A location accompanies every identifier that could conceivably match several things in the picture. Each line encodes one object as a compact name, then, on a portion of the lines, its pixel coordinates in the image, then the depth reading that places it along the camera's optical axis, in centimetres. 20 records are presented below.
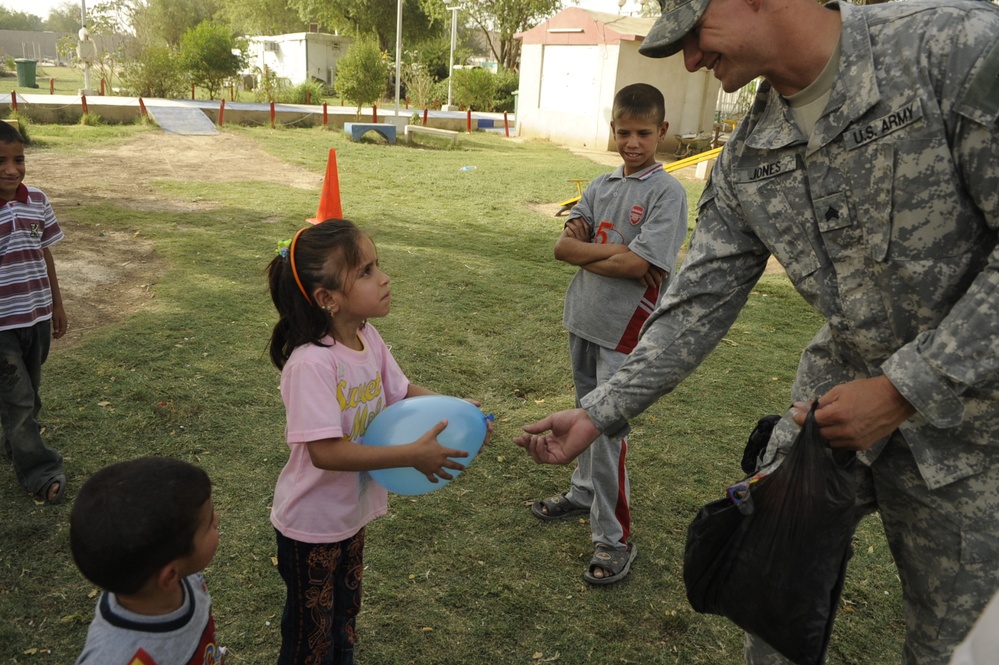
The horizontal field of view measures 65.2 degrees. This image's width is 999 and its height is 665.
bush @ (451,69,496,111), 3048
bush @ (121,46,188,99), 2425
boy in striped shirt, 364
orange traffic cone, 767
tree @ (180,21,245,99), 2475
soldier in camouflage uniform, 170
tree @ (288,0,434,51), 3884
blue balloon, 233
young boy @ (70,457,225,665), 175
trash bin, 3034
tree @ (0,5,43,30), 8694
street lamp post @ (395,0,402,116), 2145
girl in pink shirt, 221
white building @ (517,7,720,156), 2023
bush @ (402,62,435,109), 2900
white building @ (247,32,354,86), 3900
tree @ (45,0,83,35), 9531
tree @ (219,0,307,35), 4806
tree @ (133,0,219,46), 4581
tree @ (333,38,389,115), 2202
